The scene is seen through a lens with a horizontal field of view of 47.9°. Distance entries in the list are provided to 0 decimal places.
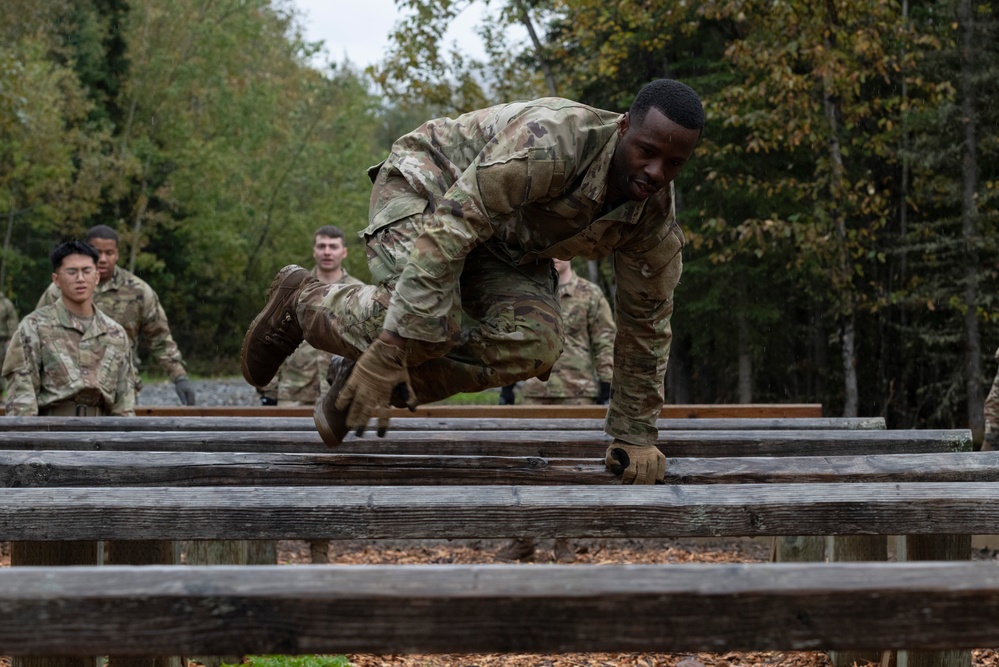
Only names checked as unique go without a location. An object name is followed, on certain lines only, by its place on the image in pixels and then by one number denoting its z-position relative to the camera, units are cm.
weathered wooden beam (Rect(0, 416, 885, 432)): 558
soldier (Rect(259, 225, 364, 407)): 1022
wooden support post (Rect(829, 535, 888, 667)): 566
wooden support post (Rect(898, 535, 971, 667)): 443
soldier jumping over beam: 379
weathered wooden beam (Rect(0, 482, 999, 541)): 340
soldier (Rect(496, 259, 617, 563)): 994
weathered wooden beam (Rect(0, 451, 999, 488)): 411
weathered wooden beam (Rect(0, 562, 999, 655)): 242
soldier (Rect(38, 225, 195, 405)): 982
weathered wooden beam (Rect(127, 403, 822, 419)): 813
